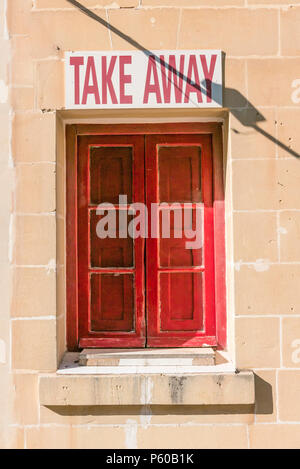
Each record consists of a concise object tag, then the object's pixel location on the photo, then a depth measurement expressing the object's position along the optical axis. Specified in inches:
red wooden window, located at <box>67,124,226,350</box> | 145.5
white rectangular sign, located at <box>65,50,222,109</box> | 134.4
